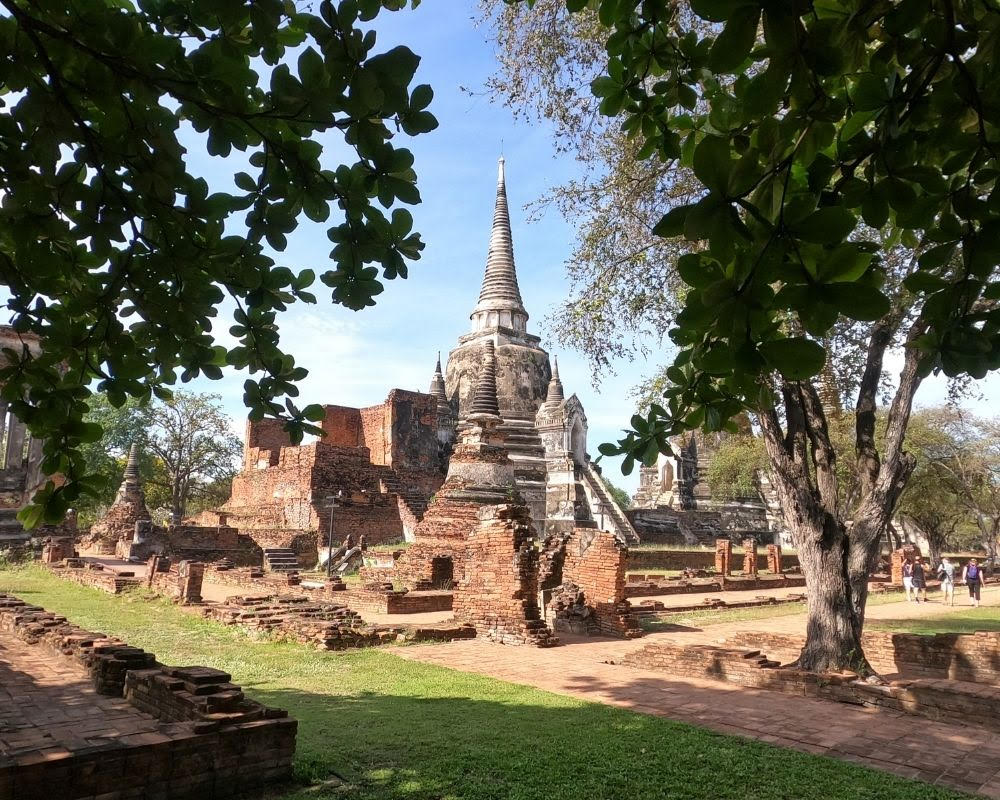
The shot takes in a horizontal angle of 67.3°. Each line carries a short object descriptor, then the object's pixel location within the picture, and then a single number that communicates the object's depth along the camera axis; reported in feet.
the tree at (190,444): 109.29
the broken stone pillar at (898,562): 79.25
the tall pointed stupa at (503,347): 107.65
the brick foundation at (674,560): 80.89
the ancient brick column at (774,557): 83.82
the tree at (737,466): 94.12
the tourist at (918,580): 60.83
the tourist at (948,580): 59.88
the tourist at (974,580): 56.80
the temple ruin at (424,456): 84.23
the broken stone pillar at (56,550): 61.72
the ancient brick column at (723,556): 77.10
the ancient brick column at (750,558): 77.25
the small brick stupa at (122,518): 78.33
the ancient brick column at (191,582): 42.47
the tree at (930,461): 87.15
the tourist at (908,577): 62.49
